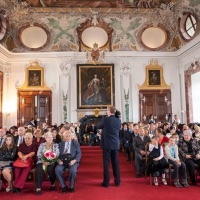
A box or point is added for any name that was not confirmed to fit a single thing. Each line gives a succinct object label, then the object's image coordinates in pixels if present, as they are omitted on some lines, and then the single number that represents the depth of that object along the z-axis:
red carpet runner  4.23
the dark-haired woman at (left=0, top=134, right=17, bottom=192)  4.81
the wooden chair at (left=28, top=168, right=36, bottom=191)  4.72
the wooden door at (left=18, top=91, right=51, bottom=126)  13.19
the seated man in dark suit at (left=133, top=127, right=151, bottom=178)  5.77
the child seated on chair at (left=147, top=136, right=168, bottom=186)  5.04
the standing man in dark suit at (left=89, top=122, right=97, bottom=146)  11.48
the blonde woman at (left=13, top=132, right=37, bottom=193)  4.61
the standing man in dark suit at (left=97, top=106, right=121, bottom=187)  4.83
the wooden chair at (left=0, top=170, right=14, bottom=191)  4.74
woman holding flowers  4.58
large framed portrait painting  13.36
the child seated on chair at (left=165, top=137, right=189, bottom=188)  4.91
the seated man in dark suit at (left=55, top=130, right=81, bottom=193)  4.59
